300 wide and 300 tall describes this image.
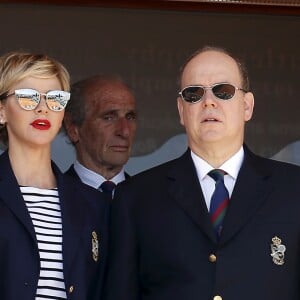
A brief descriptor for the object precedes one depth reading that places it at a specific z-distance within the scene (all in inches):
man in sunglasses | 226.2
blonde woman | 229.9
